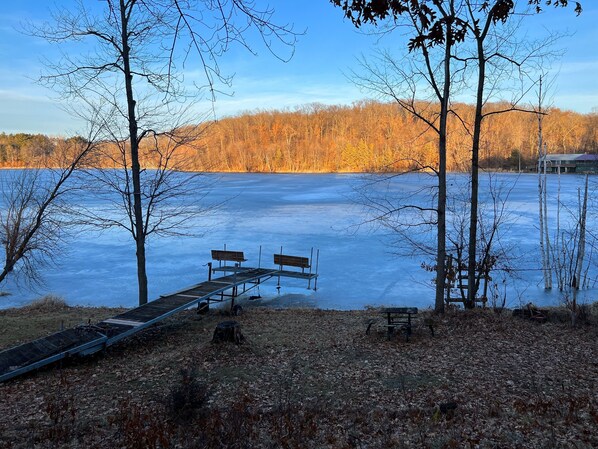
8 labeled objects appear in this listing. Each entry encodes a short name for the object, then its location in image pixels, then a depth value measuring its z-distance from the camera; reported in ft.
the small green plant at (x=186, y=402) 15.75
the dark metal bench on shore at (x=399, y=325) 27.86
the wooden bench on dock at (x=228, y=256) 49.93
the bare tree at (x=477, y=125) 33.50
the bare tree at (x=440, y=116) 32.07
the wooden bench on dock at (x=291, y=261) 48.11
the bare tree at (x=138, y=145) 30.58
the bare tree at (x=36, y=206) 33.45
